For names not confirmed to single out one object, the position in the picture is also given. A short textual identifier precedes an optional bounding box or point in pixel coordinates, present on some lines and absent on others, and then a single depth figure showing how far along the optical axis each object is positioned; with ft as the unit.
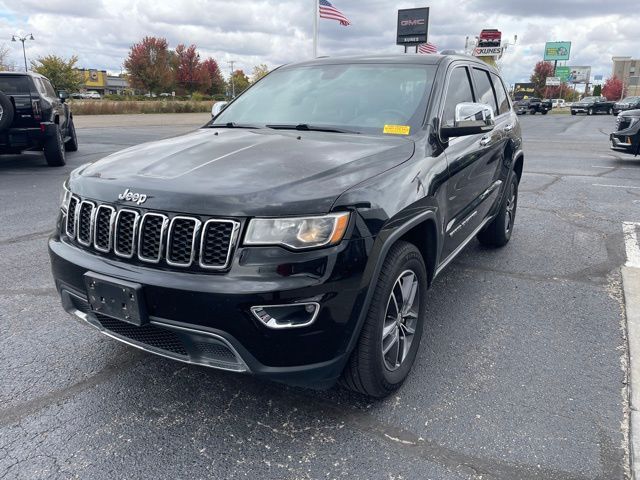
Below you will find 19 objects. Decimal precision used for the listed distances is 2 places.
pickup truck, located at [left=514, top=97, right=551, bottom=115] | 154.81
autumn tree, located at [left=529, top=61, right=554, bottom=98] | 324.80
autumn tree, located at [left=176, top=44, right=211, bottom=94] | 228.43
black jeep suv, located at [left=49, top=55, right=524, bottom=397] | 6.99
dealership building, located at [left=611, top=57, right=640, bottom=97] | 445.17
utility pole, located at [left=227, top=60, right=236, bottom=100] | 293.23
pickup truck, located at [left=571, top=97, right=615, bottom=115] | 156.97
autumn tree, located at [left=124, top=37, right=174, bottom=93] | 199.00
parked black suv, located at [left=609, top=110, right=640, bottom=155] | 36.96
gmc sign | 126.82
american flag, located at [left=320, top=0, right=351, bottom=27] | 63.44
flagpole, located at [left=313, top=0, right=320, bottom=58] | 65.41
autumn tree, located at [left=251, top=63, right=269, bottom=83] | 238.85
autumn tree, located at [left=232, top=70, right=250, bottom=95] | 308.26
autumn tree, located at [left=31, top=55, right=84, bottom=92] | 167.84
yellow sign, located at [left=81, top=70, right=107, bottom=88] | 352.49
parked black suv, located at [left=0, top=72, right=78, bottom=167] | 29.07
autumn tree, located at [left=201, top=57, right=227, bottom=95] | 246.51
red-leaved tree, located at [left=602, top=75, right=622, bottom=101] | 332.53
